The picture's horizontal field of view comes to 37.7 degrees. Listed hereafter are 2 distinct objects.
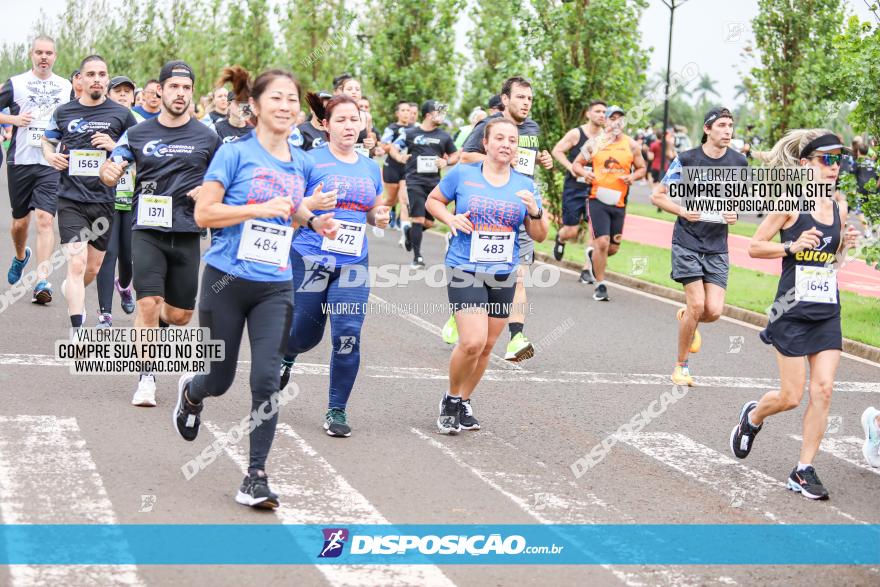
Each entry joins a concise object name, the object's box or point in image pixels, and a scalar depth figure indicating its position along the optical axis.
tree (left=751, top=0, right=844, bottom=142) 23.31
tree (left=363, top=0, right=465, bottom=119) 27.97
